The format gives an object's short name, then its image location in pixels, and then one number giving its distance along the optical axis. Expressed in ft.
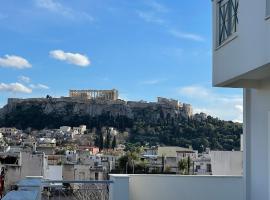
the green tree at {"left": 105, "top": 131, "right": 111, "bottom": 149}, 289.33
